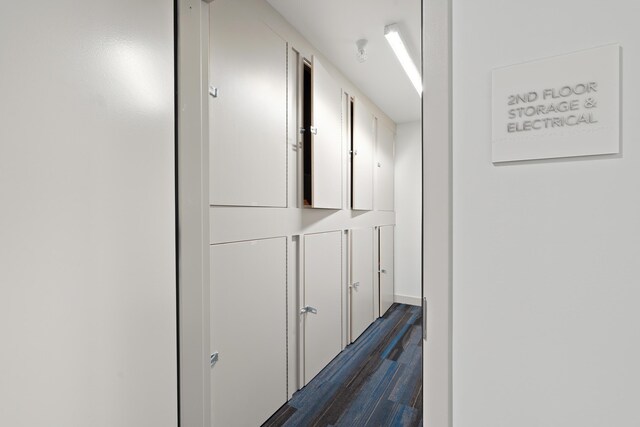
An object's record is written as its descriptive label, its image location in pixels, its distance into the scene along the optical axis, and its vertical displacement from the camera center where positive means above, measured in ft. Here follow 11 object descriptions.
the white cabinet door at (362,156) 8.69 +1.73
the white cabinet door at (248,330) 4.29 -1.99
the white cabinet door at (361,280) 8.73 -2.22
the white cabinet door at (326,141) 6.21 +1.66
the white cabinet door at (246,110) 4.21 +1.67
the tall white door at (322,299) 6.51 -2.18
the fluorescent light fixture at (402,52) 6.01 +3.77
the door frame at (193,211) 3.16 +0.00
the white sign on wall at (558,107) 1.53 +0.59
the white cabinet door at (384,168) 10.74 +1.68
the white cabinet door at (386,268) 11.23 -2.30
